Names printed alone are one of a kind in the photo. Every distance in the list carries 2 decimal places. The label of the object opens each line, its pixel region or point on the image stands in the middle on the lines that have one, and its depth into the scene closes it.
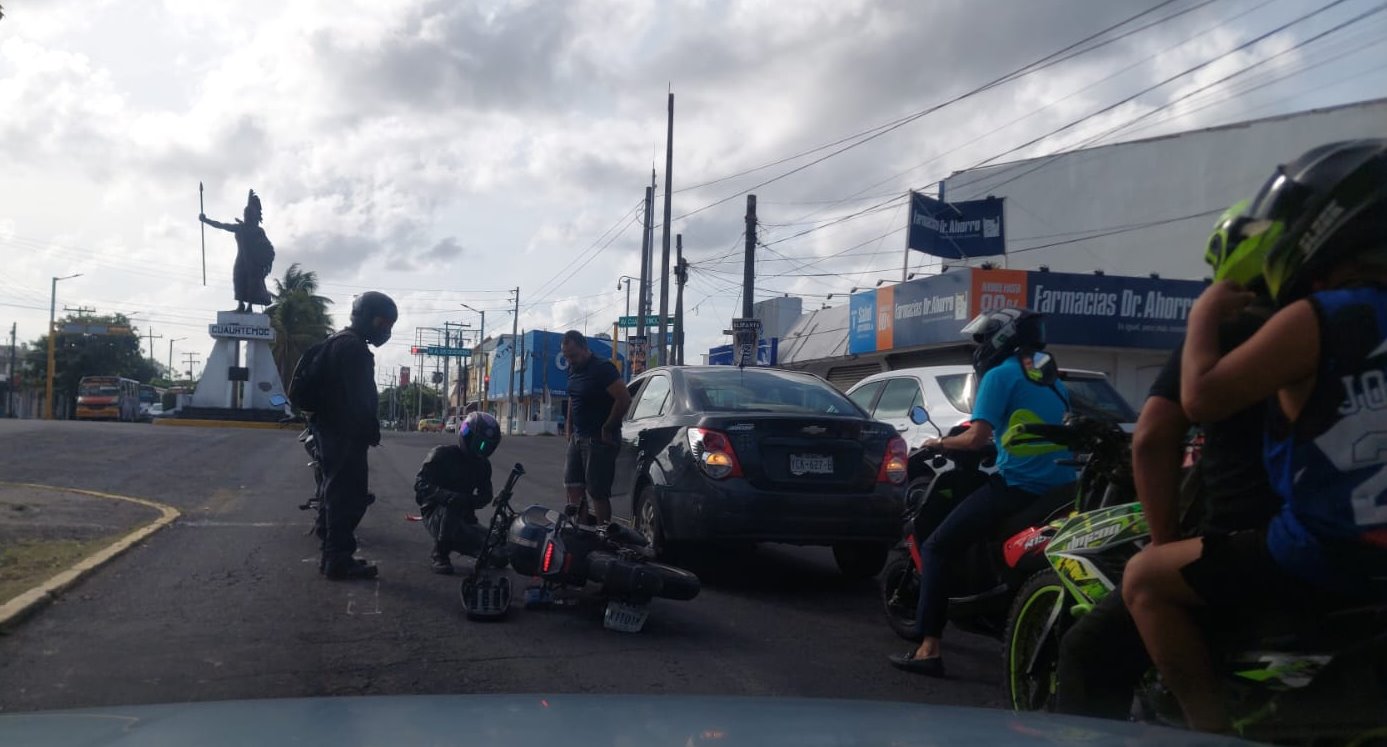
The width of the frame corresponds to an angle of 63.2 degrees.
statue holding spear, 39.28
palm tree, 54.62
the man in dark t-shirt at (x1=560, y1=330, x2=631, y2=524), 8.55
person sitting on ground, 7.20
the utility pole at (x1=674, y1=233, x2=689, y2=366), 30.70
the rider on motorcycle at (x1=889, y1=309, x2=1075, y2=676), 4.96
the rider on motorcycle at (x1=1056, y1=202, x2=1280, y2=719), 2.66
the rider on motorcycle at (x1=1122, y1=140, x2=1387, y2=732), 2.35
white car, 9.73
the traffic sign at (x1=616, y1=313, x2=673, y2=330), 39.60
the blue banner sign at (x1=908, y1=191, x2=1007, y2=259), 26.94
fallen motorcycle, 5.95
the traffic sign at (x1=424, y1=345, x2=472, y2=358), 76.06
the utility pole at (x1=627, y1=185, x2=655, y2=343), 36.31
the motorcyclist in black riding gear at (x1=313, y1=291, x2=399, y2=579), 7.27
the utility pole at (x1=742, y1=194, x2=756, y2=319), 25.25
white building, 24.59
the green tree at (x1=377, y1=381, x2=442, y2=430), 124.00
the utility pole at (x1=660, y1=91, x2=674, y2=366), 30.97
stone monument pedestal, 40.28
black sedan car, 6.99
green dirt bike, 2.53
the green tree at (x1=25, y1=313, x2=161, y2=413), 76.31
